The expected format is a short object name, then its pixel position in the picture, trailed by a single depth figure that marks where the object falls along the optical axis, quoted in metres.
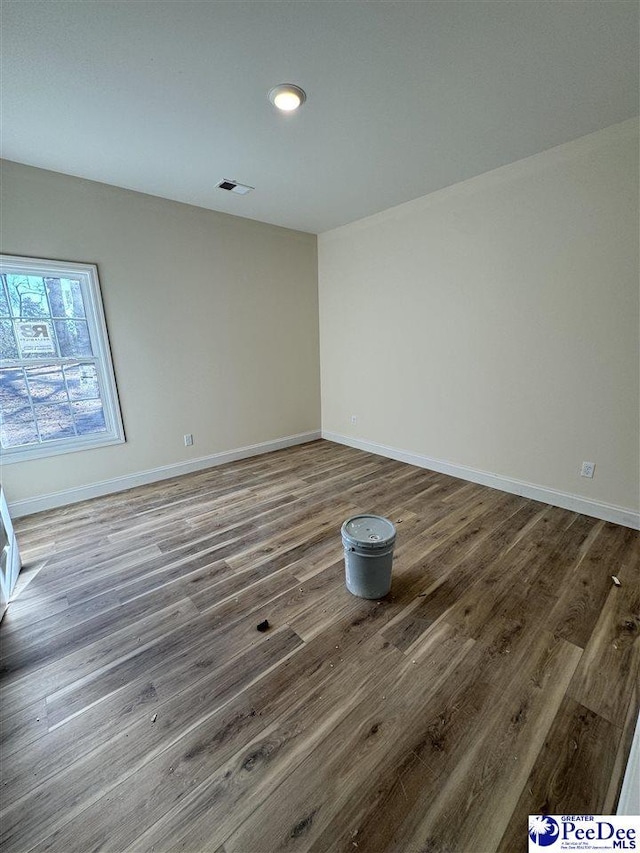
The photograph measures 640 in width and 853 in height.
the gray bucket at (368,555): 1.78
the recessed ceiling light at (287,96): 1.87
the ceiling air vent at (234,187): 2.97
